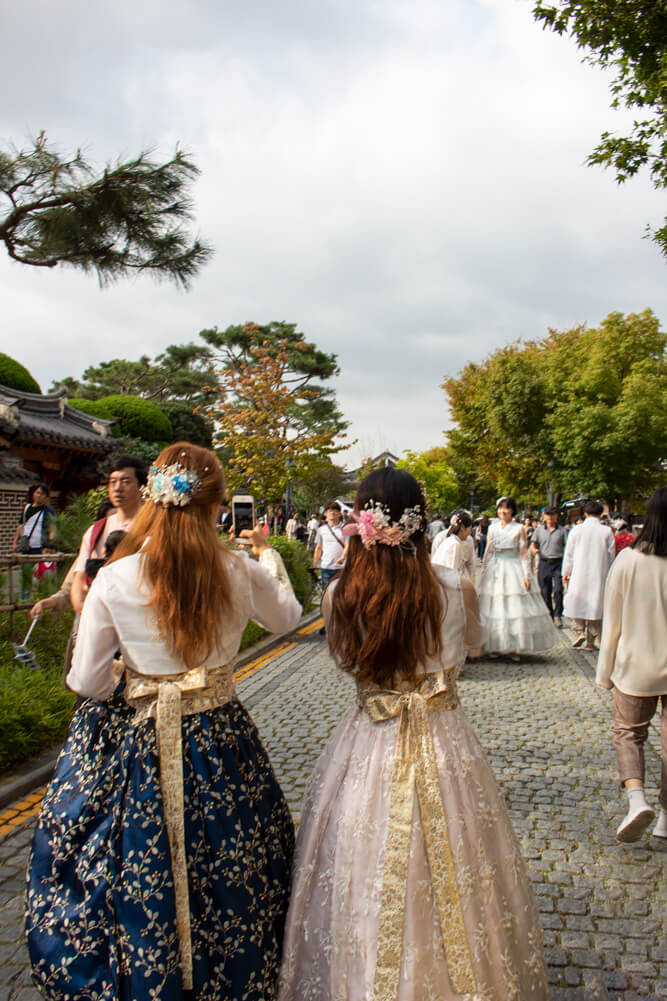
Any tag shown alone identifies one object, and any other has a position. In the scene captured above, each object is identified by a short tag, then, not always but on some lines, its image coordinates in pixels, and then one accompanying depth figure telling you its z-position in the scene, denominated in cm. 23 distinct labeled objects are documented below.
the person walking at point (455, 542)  752
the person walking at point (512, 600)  867
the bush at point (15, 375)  1402
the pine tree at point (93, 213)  816
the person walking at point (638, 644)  381
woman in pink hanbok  206
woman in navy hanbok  204
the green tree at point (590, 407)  2414
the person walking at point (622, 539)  984
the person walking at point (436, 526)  1890
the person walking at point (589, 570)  936
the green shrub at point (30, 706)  486
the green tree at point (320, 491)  4409
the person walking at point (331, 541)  1000
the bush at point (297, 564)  1227
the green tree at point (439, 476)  4259
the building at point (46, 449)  1053
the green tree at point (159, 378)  3681
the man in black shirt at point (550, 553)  1127
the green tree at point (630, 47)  766
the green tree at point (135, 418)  2380
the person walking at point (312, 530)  2443
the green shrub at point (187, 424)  3375
